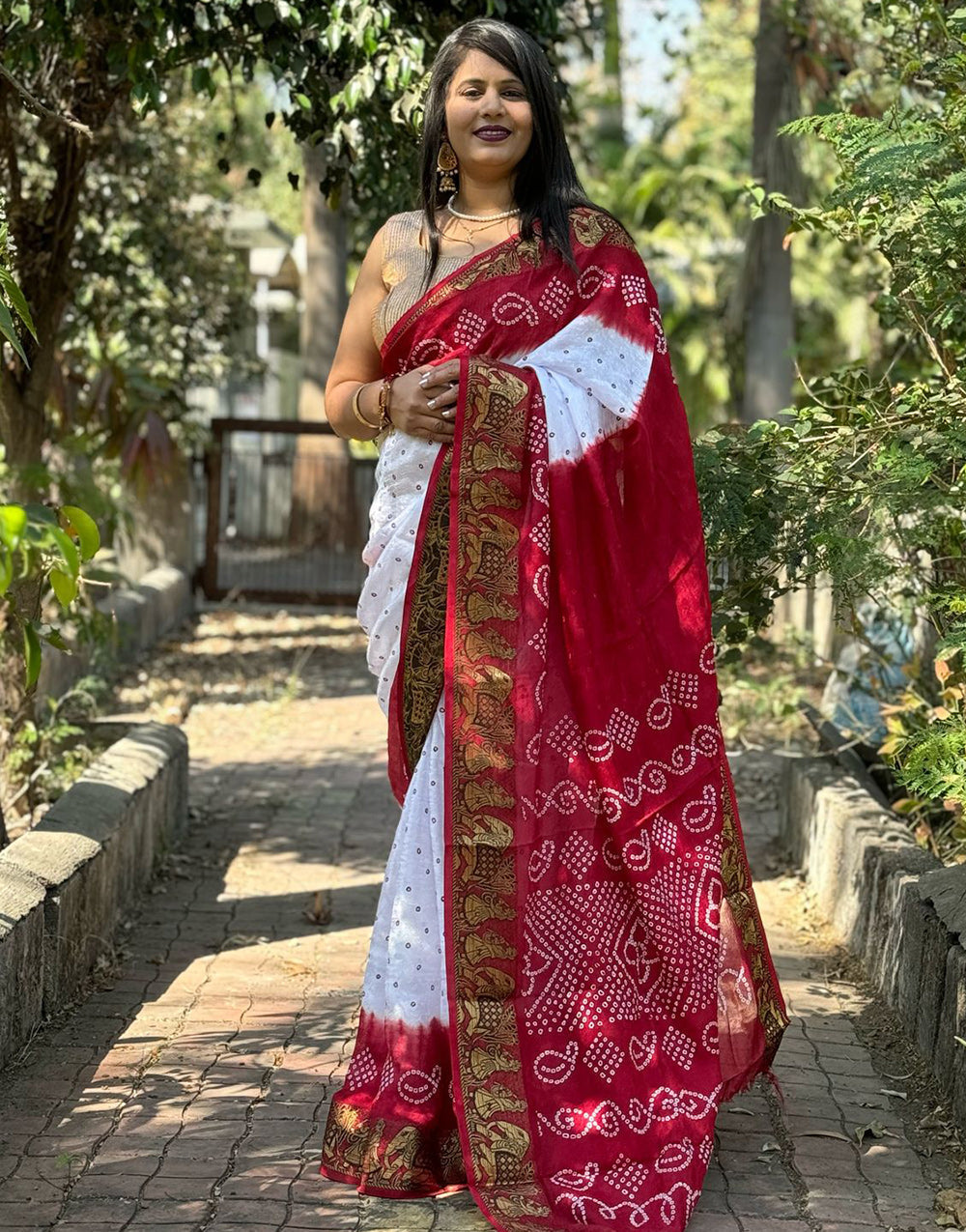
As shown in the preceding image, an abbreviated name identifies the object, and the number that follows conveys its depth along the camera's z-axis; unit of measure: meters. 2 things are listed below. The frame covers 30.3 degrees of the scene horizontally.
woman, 3.24
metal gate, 12.79
